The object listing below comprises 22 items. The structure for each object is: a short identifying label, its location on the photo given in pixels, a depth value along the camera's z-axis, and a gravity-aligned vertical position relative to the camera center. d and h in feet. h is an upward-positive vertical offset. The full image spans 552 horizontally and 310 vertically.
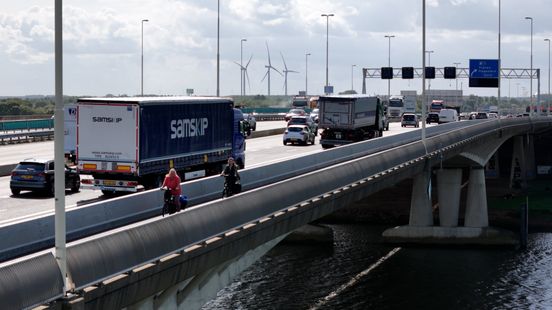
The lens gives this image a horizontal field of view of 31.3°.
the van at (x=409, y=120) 386.32 -1.56
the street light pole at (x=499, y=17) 324.64 +33.08
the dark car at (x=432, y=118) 428.97 -0.81
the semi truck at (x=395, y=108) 490.08 +3.97
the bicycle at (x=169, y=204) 83.97 -7.61
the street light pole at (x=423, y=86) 175.27 +5.34
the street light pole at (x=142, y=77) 289.00 +11.10
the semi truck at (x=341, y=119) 228.84 -0.76
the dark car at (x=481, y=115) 452.59 +0.64
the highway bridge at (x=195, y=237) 53.58 -8.85
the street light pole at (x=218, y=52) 241.76 +16.08
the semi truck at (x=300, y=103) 507.30 +6.44
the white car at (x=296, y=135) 246.27 -4.88
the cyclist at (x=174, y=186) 83.66 -6.04
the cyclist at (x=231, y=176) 97.55 -6.06
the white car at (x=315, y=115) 324.64 +0.02
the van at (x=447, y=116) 420.77 +0.11
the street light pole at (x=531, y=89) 466.70 +13.13
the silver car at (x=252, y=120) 314.22 -1.55
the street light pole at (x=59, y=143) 49.52 -1.49
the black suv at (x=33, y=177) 129.70 -8.27
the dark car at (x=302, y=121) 264.52 -1.50
